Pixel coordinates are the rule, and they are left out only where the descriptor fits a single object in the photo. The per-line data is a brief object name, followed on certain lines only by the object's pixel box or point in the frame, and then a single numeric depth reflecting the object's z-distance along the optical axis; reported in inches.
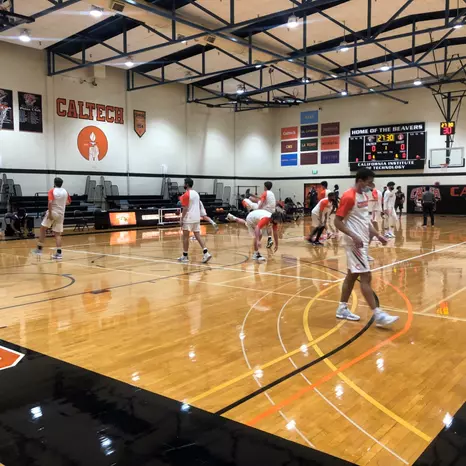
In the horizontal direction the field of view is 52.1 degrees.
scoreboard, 1059.3
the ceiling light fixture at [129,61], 742.1
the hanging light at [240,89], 969.5
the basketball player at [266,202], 416.5
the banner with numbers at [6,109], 732.0
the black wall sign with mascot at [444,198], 1035.9
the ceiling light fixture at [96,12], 537.0
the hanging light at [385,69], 789.2
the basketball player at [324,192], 511.1
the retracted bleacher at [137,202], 852.0
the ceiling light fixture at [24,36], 633.6
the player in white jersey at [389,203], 662.6
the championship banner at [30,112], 757.9
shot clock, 943.7
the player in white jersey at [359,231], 200.7
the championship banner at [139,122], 932.0
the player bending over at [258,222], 390.9
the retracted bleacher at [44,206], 711.7
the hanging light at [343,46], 640.6
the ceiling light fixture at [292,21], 564.1
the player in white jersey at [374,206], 534.8
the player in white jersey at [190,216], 386.6
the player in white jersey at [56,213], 409.7
